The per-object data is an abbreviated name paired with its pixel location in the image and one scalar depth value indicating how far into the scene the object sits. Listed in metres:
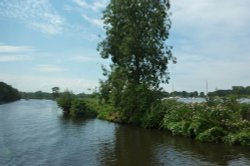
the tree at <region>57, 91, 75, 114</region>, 35.50
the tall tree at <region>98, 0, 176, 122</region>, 23.98
